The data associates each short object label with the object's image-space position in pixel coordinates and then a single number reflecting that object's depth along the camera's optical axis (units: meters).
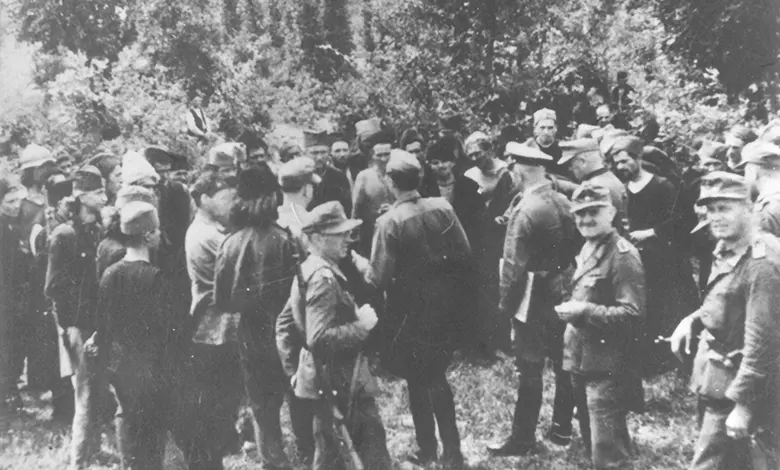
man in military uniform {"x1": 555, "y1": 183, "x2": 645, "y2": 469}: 4.34
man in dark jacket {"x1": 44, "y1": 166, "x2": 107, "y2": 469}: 4.99
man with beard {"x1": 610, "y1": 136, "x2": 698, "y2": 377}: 4.91
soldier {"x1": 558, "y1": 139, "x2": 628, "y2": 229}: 4.78
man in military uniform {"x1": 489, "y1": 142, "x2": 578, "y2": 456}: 4.75
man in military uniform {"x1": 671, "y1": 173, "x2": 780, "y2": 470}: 3.83
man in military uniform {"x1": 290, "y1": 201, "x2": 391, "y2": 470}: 4.24
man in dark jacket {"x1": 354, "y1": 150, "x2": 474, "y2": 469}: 4.71
